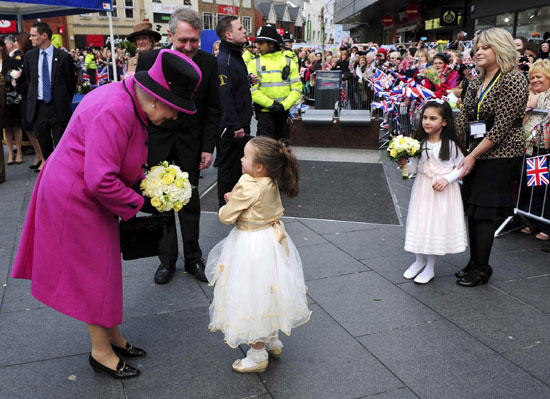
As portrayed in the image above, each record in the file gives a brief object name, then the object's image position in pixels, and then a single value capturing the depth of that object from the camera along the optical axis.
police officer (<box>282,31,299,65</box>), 15.30
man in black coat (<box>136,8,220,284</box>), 4.27
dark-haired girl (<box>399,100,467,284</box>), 4.34
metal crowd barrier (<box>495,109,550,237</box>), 5.57
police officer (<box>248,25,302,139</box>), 7.11
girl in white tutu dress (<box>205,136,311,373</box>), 2.96
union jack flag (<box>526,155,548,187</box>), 5.16
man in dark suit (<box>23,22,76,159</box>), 7.57
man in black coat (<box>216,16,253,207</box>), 5.76
